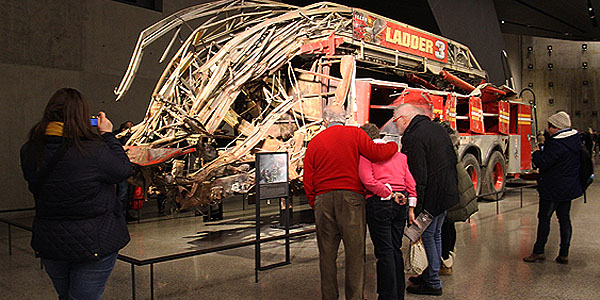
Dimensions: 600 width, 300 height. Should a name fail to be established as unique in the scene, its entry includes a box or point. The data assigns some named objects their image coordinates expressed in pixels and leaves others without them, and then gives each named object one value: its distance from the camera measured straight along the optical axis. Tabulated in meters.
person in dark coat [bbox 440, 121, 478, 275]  4.92
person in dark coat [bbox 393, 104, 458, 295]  4.36
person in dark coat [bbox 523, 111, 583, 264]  5.63
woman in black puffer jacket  2.77
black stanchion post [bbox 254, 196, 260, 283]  5.22
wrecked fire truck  6.54
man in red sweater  3.88
